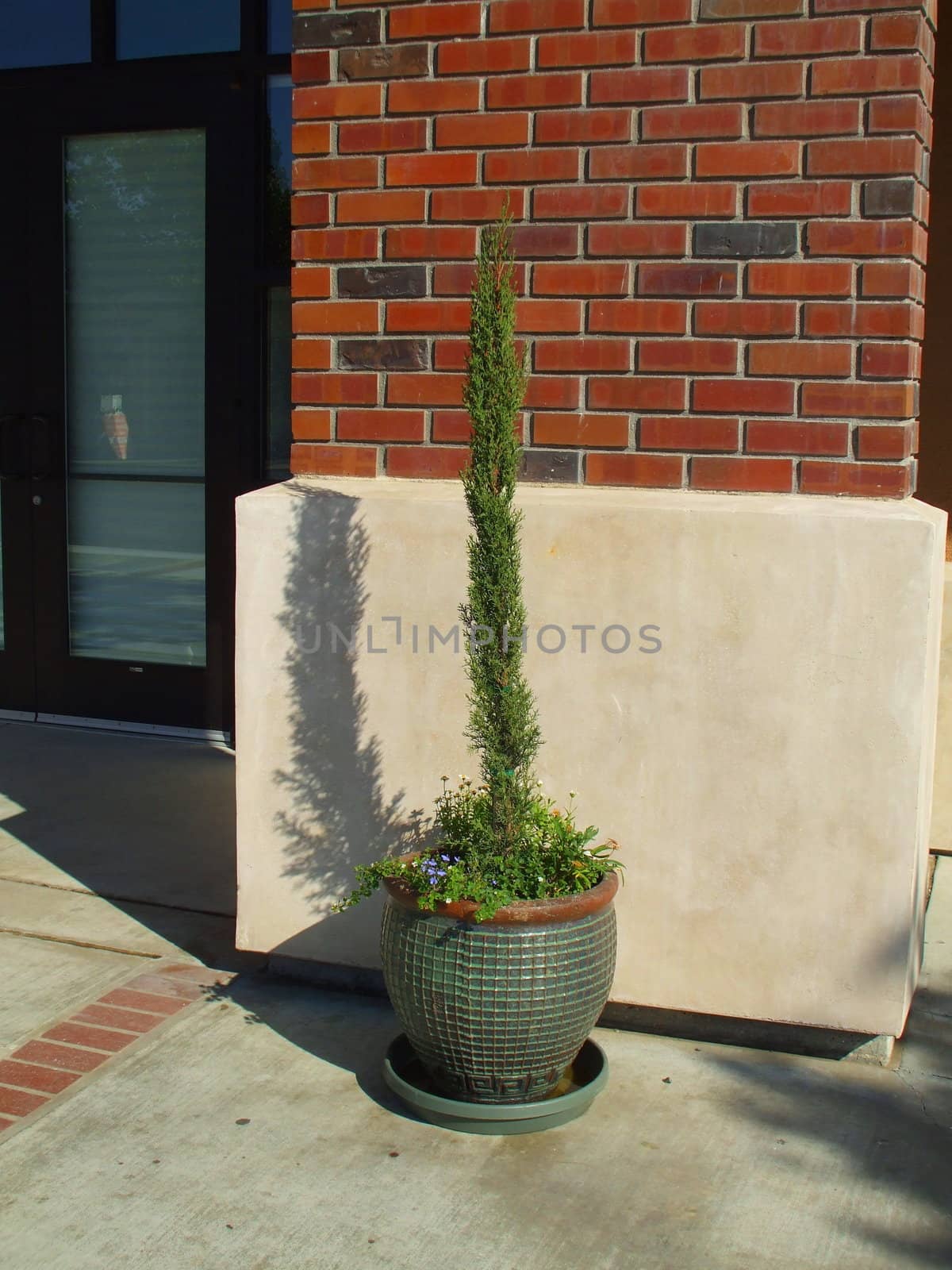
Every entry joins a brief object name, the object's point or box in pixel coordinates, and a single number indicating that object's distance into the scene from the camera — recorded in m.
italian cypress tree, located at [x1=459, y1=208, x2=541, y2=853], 3.07
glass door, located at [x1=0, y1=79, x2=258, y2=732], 6.67
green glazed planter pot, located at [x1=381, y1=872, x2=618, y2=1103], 3.13
